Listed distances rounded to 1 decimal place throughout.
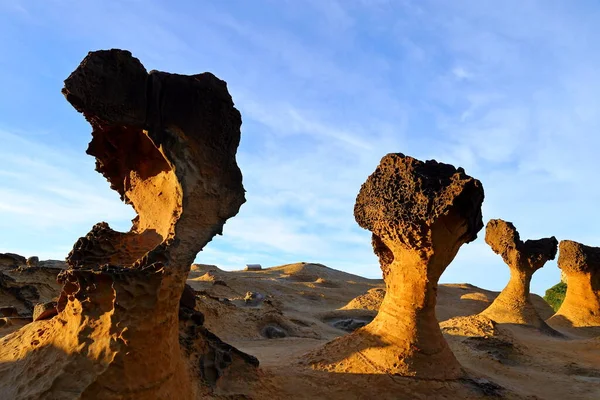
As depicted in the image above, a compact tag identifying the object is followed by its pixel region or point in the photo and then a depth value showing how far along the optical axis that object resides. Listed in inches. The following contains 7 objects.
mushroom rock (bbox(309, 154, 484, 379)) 201.9
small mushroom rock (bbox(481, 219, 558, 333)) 466.3
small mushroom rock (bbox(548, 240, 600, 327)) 524.9
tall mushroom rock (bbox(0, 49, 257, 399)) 113.0
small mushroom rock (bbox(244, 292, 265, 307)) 469.7
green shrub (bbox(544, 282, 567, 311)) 910.4
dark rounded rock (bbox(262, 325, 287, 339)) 360.2
